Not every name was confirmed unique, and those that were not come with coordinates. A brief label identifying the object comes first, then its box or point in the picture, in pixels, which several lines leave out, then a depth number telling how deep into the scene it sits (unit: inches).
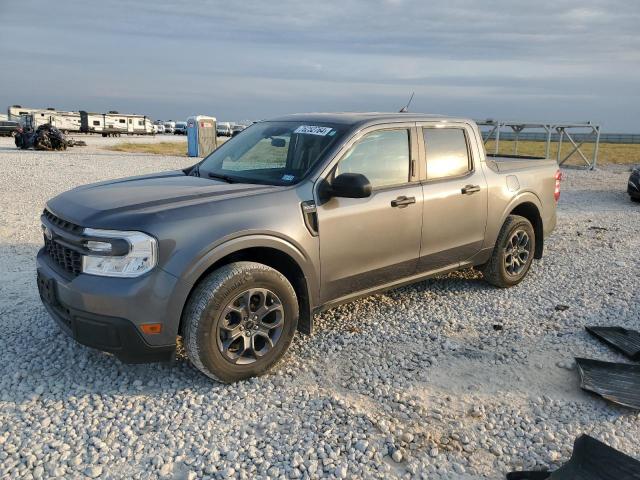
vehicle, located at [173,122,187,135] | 2592.5
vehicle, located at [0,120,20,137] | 1547.7
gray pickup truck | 127.6
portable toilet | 904.3
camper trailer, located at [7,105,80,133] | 1833.7
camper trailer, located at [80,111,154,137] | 1955.0
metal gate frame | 783.6
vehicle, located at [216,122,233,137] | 2262.6
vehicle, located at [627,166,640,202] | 483.8
